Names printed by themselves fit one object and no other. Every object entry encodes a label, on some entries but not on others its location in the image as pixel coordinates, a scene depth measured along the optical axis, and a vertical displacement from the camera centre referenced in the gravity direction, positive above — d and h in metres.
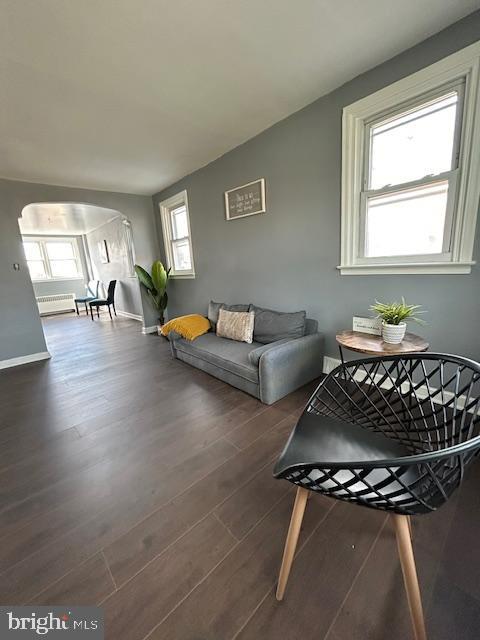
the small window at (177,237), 4.18 +0.61
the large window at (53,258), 7.40 +0.67
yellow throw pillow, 3.08 -0.70
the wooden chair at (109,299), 6.17 -0.57
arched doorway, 5.70 +0.67
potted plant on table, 1.71 -0.45
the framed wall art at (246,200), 2.82 +0.78
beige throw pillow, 2.77 -0.66
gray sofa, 2.13 -0.85
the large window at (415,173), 1.62 +0.60
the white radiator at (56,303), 7.50 -0.69
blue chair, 7.55 -0.36
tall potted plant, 4.47 -0.18
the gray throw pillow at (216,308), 3.08 -0.51
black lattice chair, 0.69 -0.72
